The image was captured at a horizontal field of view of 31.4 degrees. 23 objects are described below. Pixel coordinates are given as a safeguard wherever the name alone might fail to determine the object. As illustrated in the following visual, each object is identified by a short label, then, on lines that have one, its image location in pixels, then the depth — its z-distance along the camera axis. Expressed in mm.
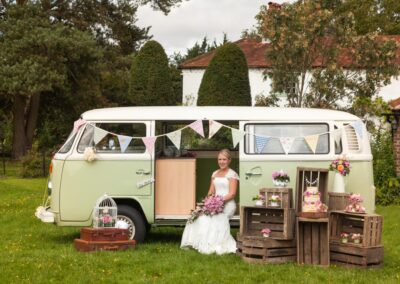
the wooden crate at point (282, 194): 9828
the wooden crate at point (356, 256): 9211
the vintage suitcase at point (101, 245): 10211
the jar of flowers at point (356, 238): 9391
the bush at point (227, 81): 28188
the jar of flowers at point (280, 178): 10195
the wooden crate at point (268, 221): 9573
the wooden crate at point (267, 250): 9500
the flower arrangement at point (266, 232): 9688
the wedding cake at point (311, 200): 9547
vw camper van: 10938
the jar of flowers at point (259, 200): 9977
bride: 10469
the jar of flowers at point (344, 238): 9530
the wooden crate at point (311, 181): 9984
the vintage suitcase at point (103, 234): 10273
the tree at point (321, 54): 22109
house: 38969
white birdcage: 10405
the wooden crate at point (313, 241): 9398
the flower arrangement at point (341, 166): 10438
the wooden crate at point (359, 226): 9258
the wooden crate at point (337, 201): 10031
